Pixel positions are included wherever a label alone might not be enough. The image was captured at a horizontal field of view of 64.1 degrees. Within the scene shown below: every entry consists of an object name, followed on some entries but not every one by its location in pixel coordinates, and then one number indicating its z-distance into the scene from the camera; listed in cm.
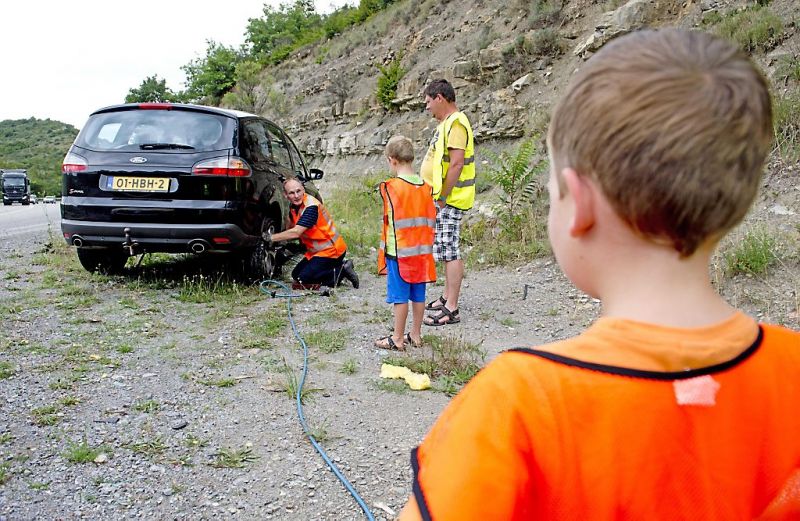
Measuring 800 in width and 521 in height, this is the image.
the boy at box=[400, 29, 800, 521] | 85
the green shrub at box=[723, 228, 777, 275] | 573
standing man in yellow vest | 573
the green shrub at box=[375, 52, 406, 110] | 2073
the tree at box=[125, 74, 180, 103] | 6028
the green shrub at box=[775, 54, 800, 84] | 799
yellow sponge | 421
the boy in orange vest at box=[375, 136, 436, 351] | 481
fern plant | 897
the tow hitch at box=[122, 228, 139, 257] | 634
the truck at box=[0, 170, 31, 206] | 3472
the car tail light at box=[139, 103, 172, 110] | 663
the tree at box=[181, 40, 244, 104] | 4416
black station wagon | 631
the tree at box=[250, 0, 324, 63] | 4450
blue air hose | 280
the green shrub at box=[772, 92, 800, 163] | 712
